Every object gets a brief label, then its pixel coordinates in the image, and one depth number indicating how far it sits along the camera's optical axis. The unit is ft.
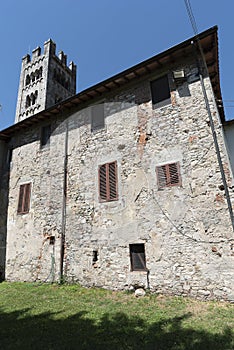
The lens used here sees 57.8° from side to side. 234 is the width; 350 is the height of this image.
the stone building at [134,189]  19.90
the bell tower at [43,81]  87.40
